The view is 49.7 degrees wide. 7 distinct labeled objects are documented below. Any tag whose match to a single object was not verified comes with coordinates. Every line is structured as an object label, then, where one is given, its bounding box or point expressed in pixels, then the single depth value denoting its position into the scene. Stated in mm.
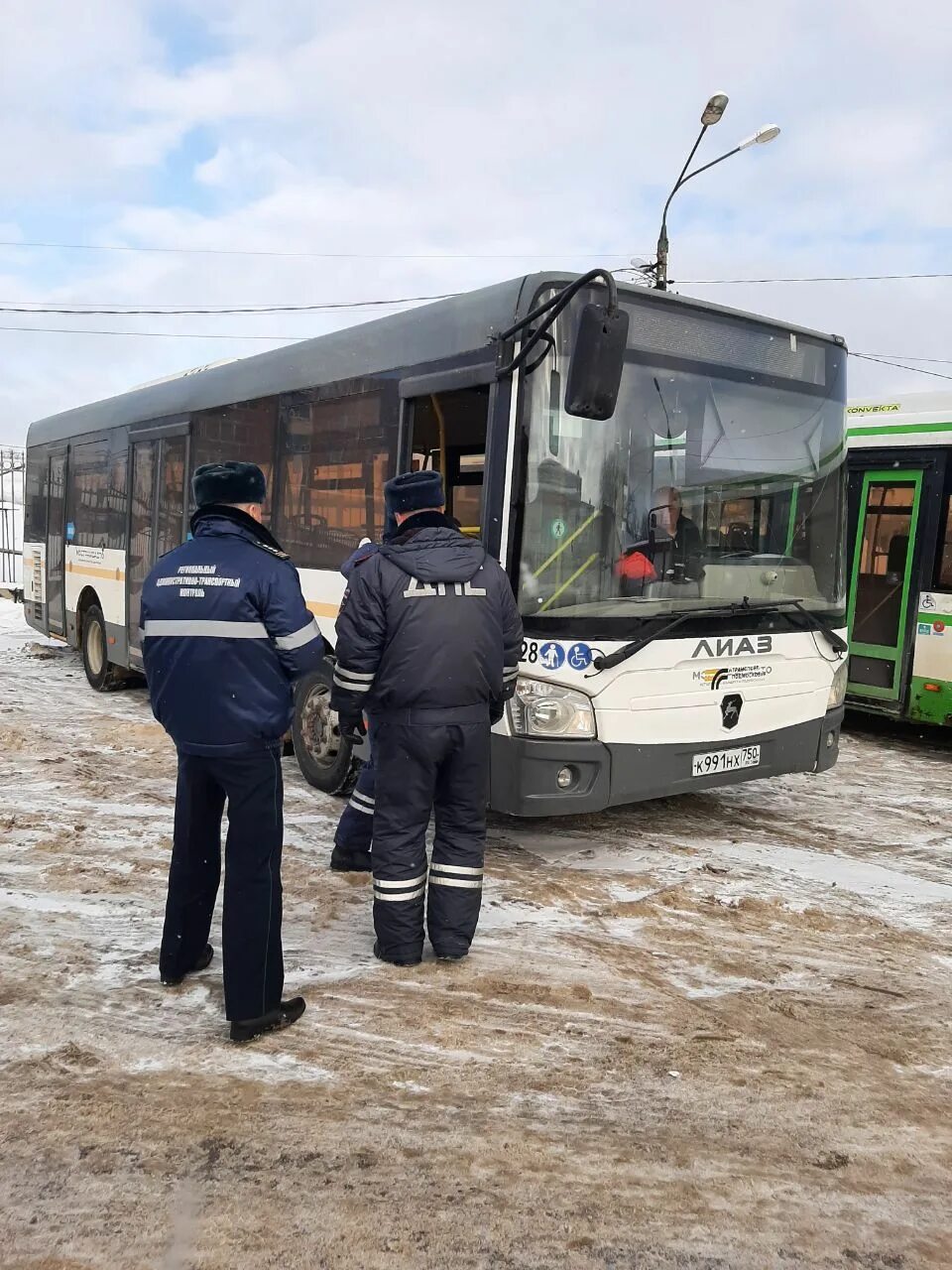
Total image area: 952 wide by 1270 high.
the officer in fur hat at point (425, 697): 3867
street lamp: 15242
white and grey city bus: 4824
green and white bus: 8719
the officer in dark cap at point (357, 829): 5008
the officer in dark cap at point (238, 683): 3270
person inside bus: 5000
